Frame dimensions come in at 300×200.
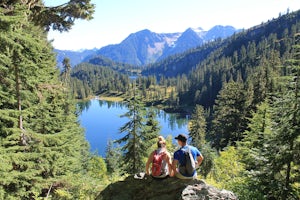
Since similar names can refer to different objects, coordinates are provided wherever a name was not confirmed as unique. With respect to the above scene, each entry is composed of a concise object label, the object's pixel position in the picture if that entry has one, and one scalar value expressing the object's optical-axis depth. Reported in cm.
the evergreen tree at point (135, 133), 2083
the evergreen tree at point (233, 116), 4622
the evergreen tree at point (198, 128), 5694
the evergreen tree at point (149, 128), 2122
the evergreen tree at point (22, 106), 822
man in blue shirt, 775
